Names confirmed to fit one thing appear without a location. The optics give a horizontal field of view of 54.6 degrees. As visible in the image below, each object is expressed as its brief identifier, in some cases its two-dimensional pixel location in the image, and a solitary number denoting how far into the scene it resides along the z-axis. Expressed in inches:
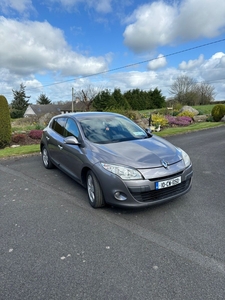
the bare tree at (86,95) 2095.2
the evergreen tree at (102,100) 1727.4
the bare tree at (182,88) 2056.1
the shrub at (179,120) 695.8
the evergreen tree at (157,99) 1959.9
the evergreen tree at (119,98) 1620.7
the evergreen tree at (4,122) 358.6
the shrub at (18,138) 406.9
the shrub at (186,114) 825.5
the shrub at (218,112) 776.7
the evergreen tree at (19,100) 2385.6
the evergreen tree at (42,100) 2893.7
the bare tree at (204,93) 2103.8
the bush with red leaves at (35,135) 430.9
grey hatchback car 123.2
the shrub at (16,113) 2206.2
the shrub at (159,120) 612.7
